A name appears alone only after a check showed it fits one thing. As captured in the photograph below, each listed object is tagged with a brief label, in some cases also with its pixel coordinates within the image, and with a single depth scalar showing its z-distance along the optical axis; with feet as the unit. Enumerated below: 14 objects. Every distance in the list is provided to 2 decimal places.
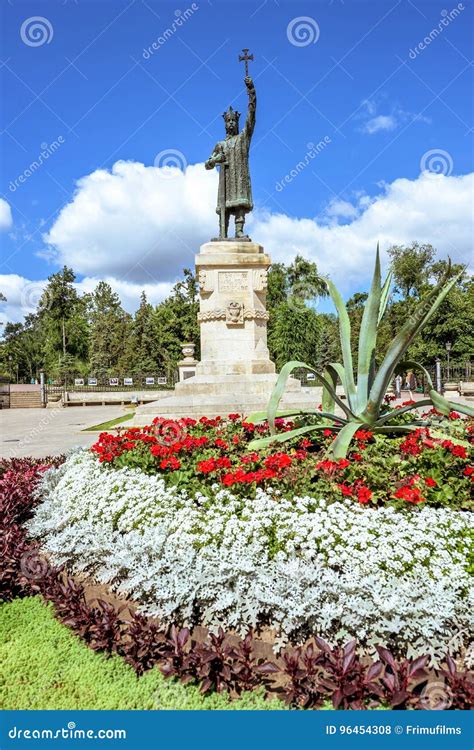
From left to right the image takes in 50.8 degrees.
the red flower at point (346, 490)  12.10
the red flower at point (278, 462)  13.48
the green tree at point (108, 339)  175.94
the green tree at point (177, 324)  148.15
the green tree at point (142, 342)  153.57
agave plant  15.28
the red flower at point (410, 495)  11.47
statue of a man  45.47
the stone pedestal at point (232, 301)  43.04
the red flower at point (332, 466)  13.09
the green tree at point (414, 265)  156.87
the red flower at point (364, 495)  11.56
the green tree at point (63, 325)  165.07
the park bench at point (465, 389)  91.24
